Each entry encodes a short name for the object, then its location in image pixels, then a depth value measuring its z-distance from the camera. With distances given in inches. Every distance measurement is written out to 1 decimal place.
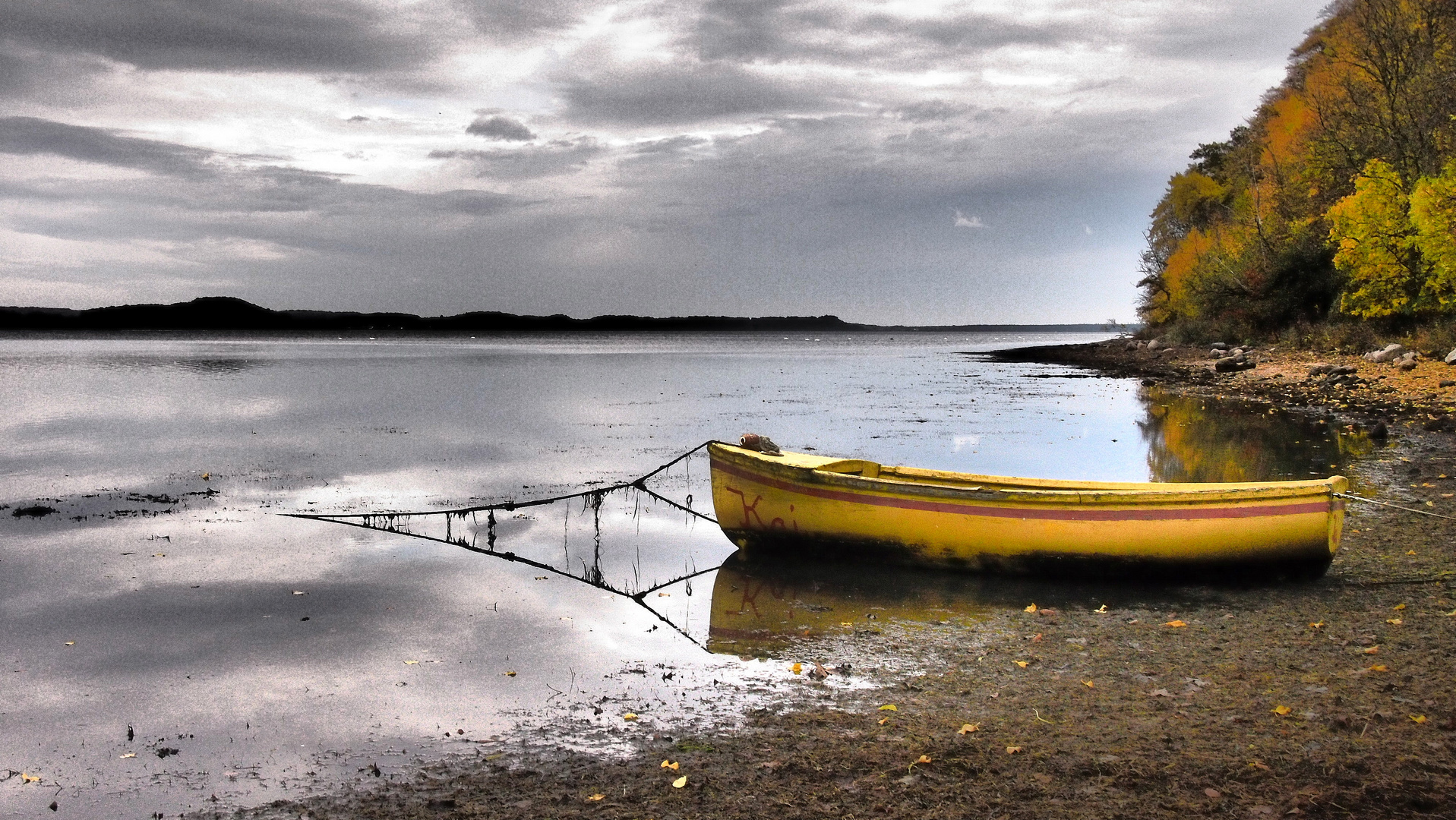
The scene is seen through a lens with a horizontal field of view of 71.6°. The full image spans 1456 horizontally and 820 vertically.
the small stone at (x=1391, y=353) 1267.2
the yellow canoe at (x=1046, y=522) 378.0
